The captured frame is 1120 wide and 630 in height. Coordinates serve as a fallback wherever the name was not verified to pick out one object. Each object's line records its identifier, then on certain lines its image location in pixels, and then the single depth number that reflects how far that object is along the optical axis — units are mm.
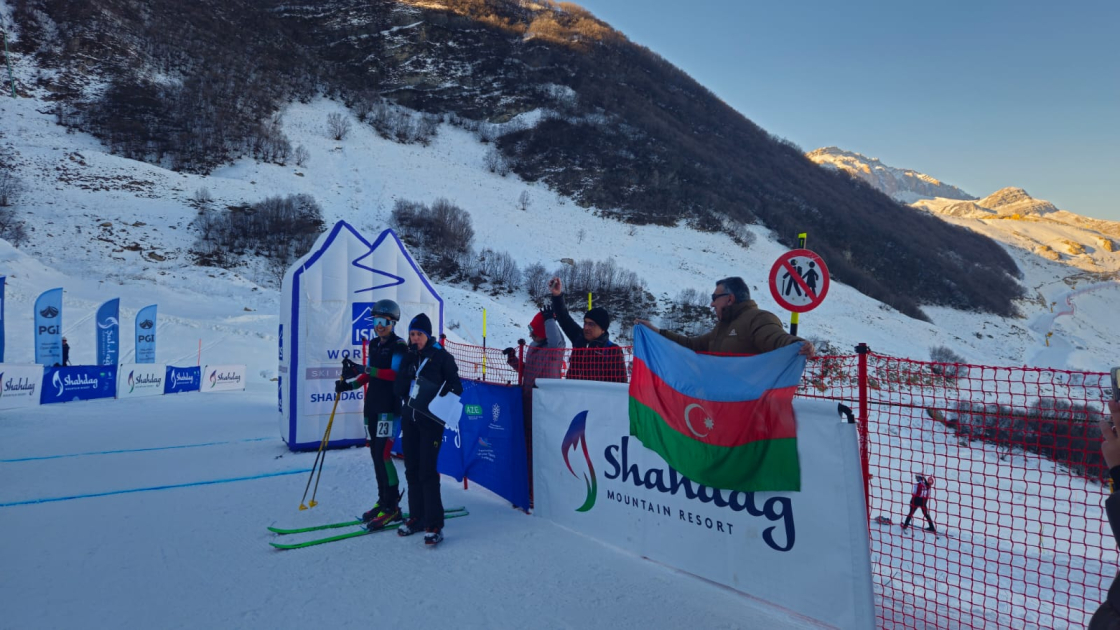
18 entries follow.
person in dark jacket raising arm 5648
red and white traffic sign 5738
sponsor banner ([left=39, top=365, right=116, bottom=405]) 14102
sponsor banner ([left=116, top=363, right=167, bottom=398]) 15992
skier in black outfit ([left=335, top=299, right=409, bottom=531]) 5293
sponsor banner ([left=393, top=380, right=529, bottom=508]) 5828
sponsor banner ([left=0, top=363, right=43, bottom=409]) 12914
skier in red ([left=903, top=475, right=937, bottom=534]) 9225
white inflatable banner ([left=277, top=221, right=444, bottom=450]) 8406
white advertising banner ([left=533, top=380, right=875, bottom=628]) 3242
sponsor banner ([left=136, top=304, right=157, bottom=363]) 18000
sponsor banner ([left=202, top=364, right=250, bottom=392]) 18141
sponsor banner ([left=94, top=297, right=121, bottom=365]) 16188
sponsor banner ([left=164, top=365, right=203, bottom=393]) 17250
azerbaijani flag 3459
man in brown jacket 3959
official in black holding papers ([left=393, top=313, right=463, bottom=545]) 4848
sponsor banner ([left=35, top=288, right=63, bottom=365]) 15195
